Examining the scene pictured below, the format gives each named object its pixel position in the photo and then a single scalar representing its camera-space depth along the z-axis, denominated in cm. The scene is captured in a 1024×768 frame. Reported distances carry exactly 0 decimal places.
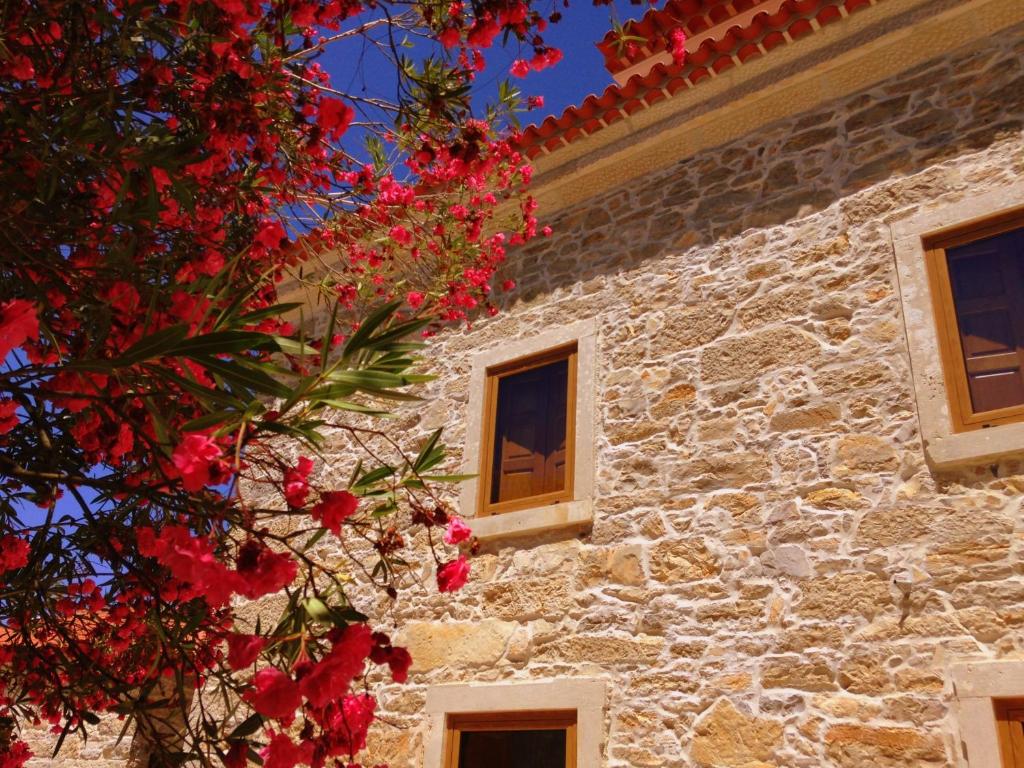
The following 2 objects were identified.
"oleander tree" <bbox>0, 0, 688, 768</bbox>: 223
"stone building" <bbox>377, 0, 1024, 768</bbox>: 416
